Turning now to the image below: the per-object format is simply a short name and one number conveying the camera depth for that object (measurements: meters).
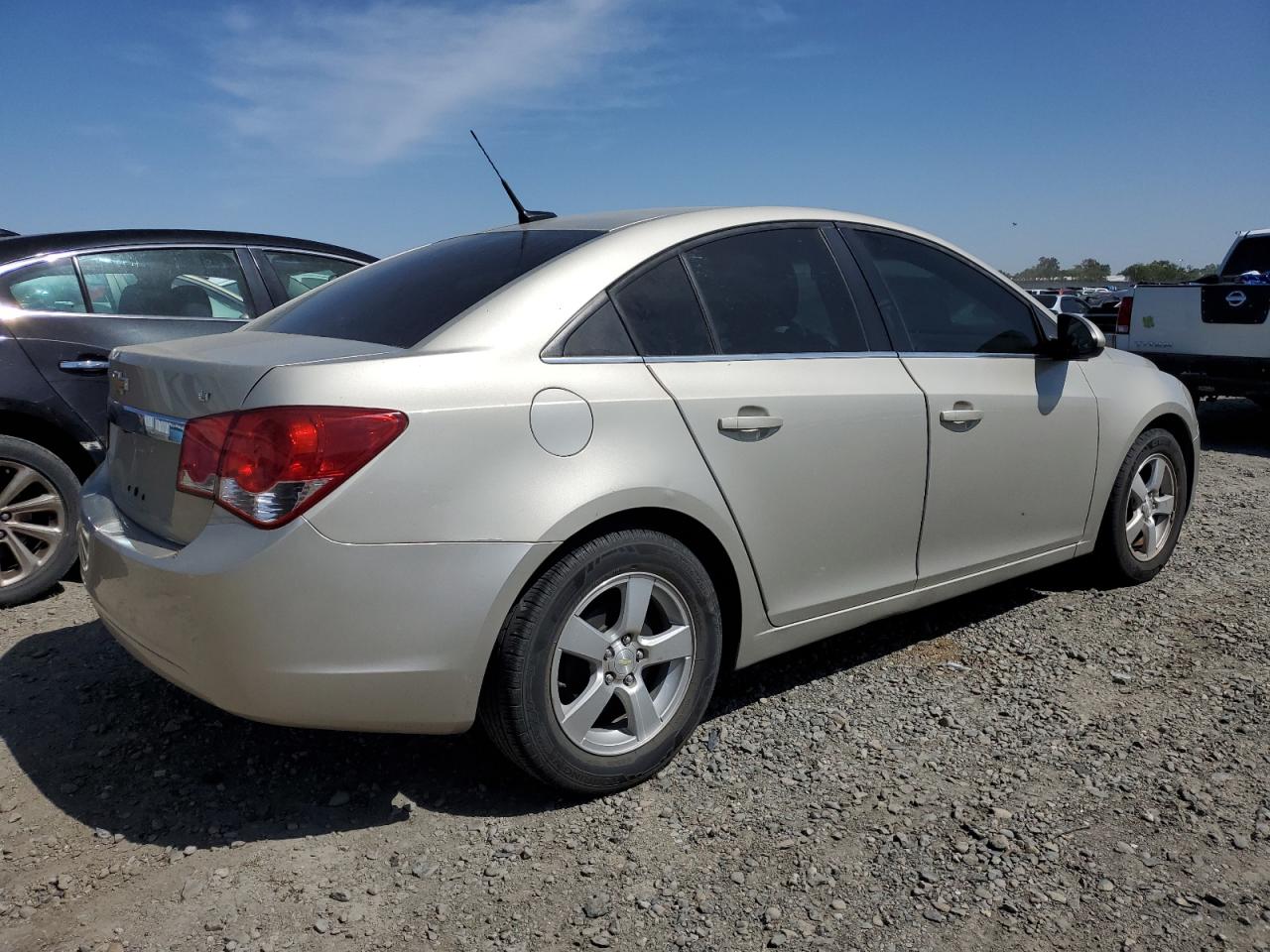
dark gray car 4.48
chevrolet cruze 2.41
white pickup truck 8.91
